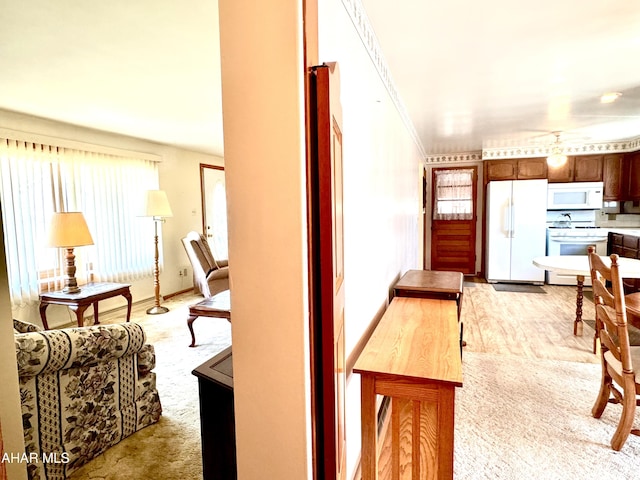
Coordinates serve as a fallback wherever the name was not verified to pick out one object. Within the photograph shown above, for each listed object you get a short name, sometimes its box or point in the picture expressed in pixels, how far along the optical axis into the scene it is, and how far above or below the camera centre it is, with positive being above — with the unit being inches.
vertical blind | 128.7 +6.0
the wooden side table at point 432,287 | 93.7 -20.0
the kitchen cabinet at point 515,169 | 223.8 +29.9
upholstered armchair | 164.2 -23.9
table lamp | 123.1 -4.1
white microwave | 214.7 +11.1
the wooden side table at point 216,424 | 51.2 -31.1
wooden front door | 250.4 -2.1
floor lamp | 169.3 +4.5
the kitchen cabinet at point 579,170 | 218.2 +27.8
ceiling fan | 177.0 +29.0
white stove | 209.8 -13.4
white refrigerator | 218.5 -9.5
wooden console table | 50.5 -26.0
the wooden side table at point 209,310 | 117.3 -31.0
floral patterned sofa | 62.4 -35.0
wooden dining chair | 70.8 -31.9
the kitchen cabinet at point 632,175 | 205.9 +22.7
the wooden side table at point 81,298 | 126.9 -28.5
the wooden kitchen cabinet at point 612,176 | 214.8 +22.7
